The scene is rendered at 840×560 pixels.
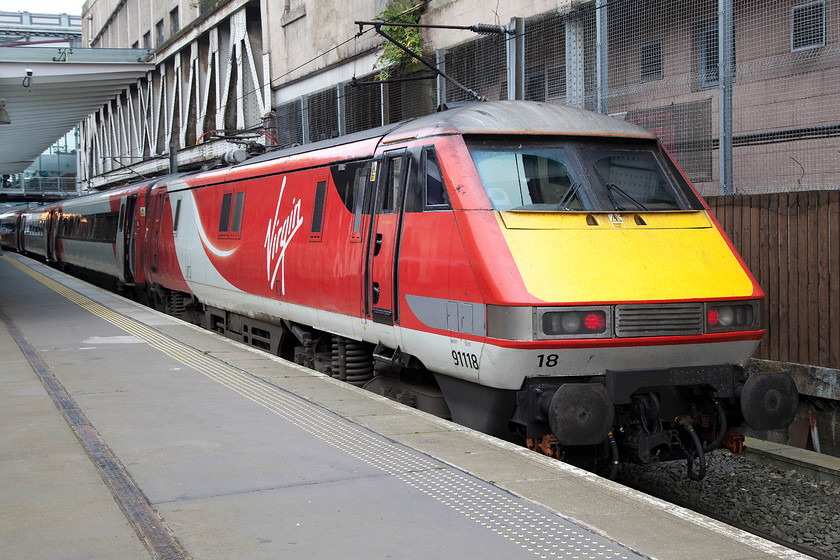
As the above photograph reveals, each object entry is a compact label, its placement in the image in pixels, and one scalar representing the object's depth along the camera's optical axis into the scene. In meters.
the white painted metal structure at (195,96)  30.58
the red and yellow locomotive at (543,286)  6.06
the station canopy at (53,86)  24.20
